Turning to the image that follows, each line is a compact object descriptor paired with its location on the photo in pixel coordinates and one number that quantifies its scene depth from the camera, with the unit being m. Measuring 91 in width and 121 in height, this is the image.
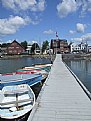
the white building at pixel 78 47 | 75.03
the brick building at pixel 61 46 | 60.33
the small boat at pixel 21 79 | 8.15
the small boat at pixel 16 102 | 4.73
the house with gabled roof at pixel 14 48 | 54.27
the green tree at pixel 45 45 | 60.00
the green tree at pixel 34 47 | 60.22
